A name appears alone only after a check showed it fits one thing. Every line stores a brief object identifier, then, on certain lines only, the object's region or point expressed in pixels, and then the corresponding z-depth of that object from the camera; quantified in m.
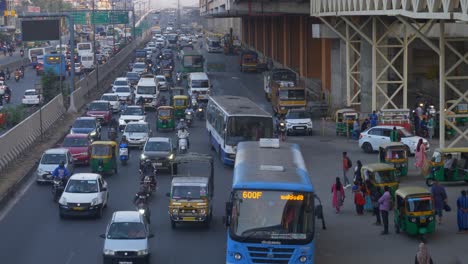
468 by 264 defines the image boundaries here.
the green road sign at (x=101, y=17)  97.03
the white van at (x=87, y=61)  89.75
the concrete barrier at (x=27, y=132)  35.78
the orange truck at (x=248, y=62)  85.38
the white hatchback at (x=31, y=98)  61.59
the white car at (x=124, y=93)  59.62
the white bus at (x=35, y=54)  98.44
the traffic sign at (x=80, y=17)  100.19
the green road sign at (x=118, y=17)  100.31
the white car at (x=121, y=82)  62.97
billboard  66.62
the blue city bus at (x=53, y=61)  80.38
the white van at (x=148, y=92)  57.22
